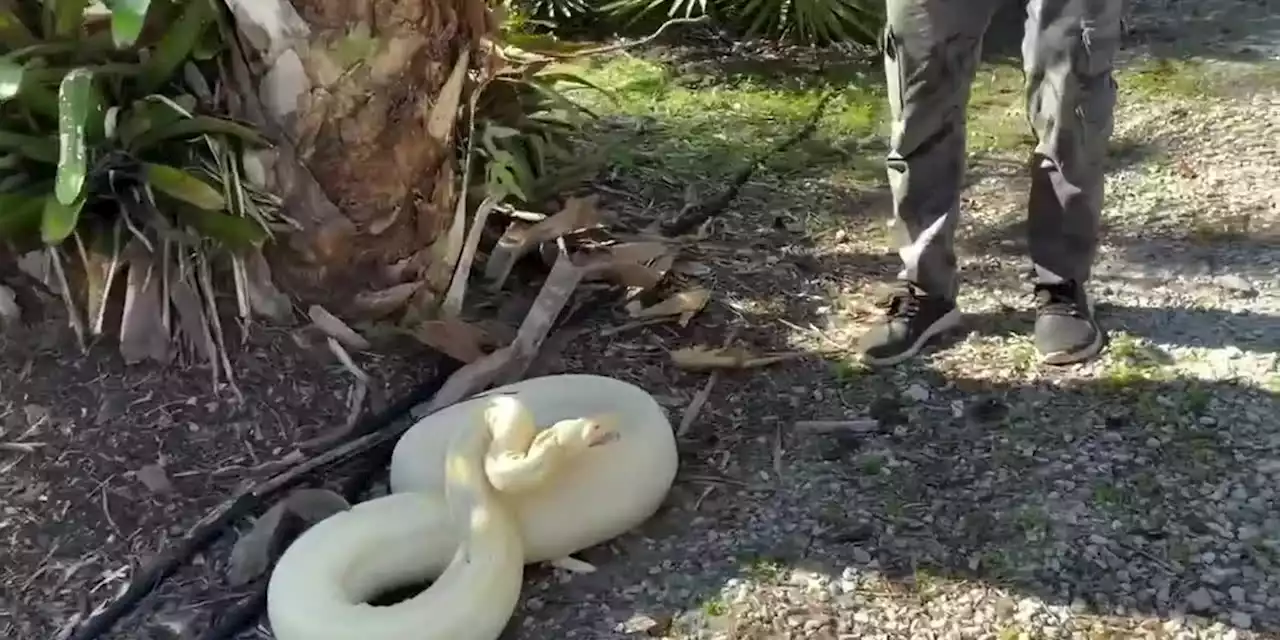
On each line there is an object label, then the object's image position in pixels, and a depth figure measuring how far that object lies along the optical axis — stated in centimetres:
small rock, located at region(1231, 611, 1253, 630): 216
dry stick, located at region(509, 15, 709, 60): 384
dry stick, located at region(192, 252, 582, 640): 225
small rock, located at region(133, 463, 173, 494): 247
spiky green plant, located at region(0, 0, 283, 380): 263
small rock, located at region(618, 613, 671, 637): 220
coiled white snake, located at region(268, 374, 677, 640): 209
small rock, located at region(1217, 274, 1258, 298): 317
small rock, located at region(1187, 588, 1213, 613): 220
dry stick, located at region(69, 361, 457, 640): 224
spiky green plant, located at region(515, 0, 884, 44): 486
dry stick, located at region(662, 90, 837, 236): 355
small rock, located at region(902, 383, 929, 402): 280
